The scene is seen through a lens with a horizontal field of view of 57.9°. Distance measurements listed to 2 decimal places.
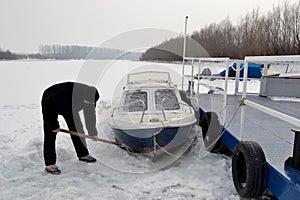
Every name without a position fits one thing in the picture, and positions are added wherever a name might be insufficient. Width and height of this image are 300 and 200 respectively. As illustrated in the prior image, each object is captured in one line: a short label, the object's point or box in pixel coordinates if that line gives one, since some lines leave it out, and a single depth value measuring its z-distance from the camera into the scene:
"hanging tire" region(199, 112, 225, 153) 4.96
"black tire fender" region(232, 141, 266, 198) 2.85
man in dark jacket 4.18
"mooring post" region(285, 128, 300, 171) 2.52
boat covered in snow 4.62
